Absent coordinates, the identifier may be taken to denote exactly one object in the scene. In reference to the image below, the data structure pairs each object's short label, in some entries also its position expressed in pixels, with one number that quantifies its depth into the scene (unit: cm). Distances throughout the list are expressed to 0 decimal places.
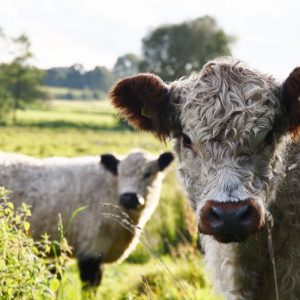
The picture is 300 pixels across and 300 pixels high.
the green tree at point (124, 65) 11894
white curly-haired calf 313
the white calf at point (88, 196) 742
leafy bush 328
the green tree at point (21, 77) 6219
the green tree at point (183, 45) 5606
